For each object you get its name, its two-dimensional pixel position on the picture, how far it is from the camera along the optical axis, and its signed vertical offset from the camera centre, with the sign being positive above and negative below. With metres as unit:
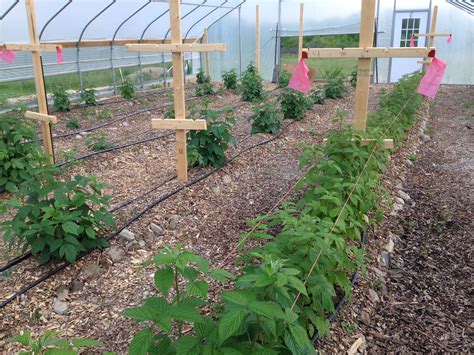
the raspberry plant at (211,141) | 5.41 -1.08
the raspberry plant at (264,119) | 7.34 -1.11
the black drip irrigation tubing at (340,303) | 2.69 -1.68
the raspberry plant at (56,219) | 3.22 -1.20
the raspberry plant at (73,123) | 7.86 -1.22
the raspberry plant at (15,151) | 4.73 -1.05
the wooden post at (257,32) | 14.17 +0.52
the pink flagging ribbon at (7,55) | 5.61 -0.03
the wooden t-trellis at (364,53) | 4.14 -0.05
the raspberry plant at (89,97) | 9.68 -0.95
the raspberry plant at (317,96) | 10.65 -1.11
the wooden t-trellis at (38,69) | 5.21 -0.20
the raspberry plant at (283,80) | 12.19 -0.82
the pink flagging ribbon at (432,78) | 3.93 -0.26
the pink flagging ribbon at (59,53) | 5.26 -0.01
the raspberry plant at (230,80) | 12.90 -0.84
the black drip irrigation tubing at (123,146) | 5.91 -1.34
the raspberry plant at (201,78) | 13.23 -0.80
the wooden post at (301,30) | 13.29 +0.53
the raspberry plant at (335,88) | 11.59 -0.99
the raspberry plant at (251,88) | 10.89 -0.91
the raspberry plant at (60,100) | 9.04 -0.94
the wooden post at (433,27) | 12.44 +0.57
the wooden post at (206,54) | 14.20 -0.14
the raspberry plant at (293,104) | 8.40 -1.01
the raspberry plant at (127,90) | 10.59 -0.89
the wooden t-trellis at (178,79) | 4.57 -0.30
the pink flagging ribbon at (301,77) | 4.22 -0.26
